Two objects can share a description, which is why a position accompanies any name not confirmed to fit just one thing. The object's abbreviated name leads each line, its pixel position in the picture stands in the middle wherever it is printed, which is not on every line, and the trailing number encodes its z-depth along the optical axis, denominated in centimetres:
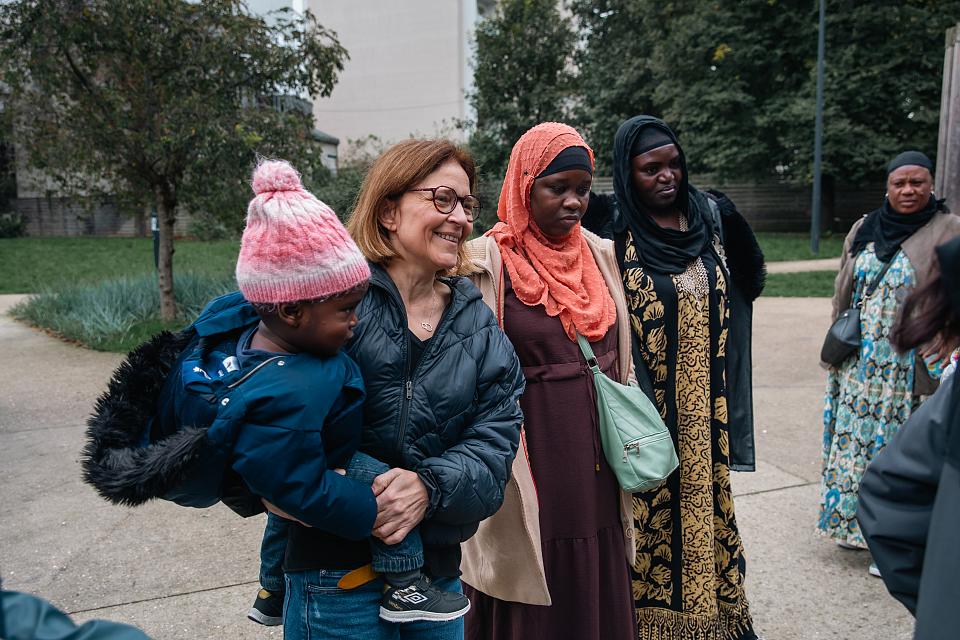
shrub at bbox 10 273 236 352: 912
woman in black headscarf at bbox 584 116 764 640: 302
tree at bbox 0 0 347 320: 844
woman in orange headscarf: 261
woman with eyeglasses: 181
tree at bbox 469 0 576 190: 2003
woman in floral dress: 390
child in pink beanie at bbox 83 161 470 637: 156
